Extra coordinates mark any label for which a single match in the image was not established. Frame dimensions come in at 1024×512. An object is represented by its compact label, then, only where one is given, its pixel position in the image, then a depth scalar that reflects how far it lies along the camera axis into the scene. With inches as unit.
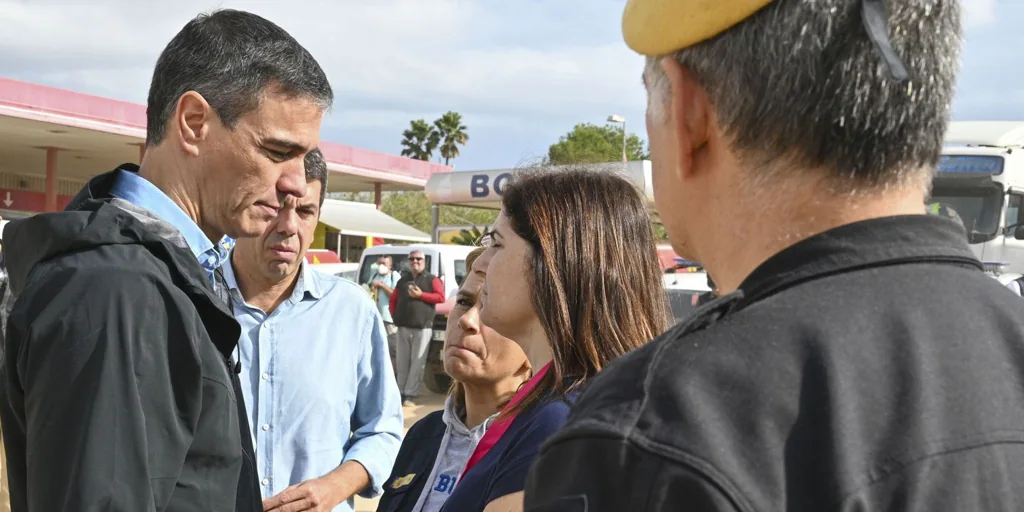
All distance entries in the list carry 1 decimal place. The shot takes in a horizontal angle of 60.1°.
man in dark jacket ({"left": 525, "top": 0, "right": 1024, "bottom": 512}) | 31.9
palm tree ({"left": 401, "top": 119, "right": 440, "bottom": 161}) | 2192.4
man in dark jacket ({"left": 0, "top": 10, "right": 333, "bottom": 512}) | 63.1
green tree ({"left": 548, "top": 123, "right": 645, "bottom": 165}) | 1775.3
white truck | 422.0
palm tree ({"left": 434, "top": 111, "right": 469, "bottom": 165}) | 2196.1
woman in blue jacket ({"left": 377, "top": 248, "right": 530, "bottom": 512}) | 99.8
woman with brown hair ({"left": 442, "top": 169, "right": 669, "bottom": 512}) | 80.3
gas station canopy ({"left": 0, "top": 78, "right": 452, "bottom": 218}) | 829.2
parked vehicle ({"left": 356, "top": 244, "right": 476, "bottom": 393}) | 486.7
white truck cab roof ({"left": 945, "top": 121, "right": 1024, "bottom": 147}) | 452.8
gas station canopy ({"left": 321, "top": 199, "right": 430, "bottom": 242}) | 1185.4
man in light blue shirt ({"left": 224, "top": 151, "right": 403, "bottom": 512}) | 123.3
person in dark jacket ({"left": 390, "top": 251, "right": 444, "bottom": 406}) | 465.4
